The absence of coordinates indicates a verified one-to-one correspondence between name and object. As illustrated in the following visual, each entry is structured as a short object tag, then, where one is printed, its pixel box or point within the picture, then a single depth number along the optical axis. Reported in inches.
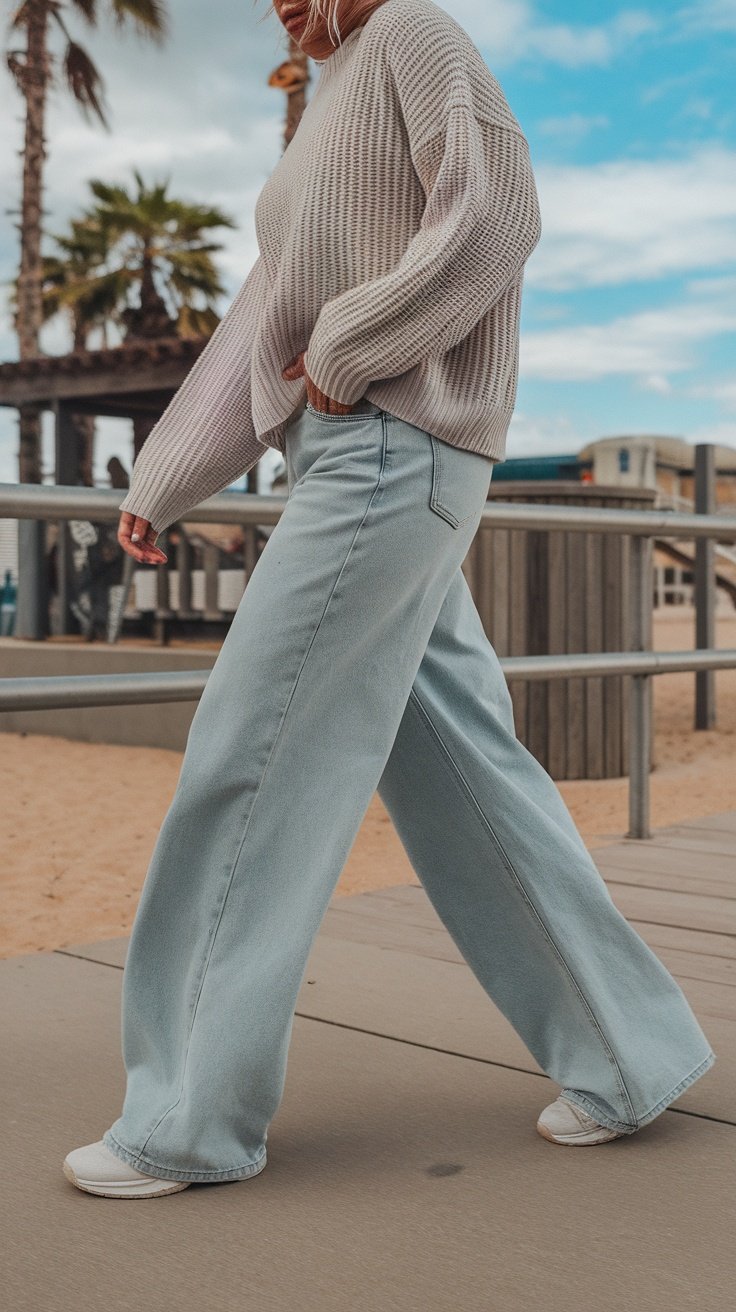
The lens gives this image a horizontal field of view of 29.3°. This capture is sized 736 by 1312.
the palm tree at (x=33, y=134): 724.7
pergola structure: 505.0
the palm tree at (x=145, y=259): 1047.0
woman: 63.1
